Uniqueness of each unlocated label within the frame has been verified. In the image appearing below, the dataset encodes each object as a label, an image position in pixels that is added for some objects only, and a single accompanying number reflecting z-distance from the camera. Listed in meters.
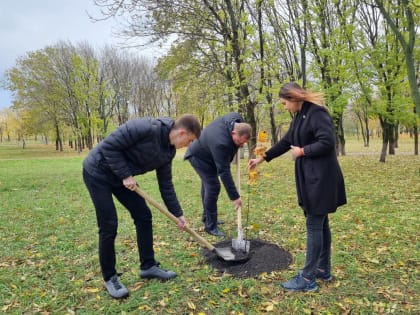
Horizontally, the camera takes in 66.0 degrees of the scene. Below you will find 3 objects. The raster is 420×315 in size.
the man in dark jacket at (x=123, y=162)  3.02
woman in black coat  2.89
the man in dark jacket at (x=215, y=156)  4.18
